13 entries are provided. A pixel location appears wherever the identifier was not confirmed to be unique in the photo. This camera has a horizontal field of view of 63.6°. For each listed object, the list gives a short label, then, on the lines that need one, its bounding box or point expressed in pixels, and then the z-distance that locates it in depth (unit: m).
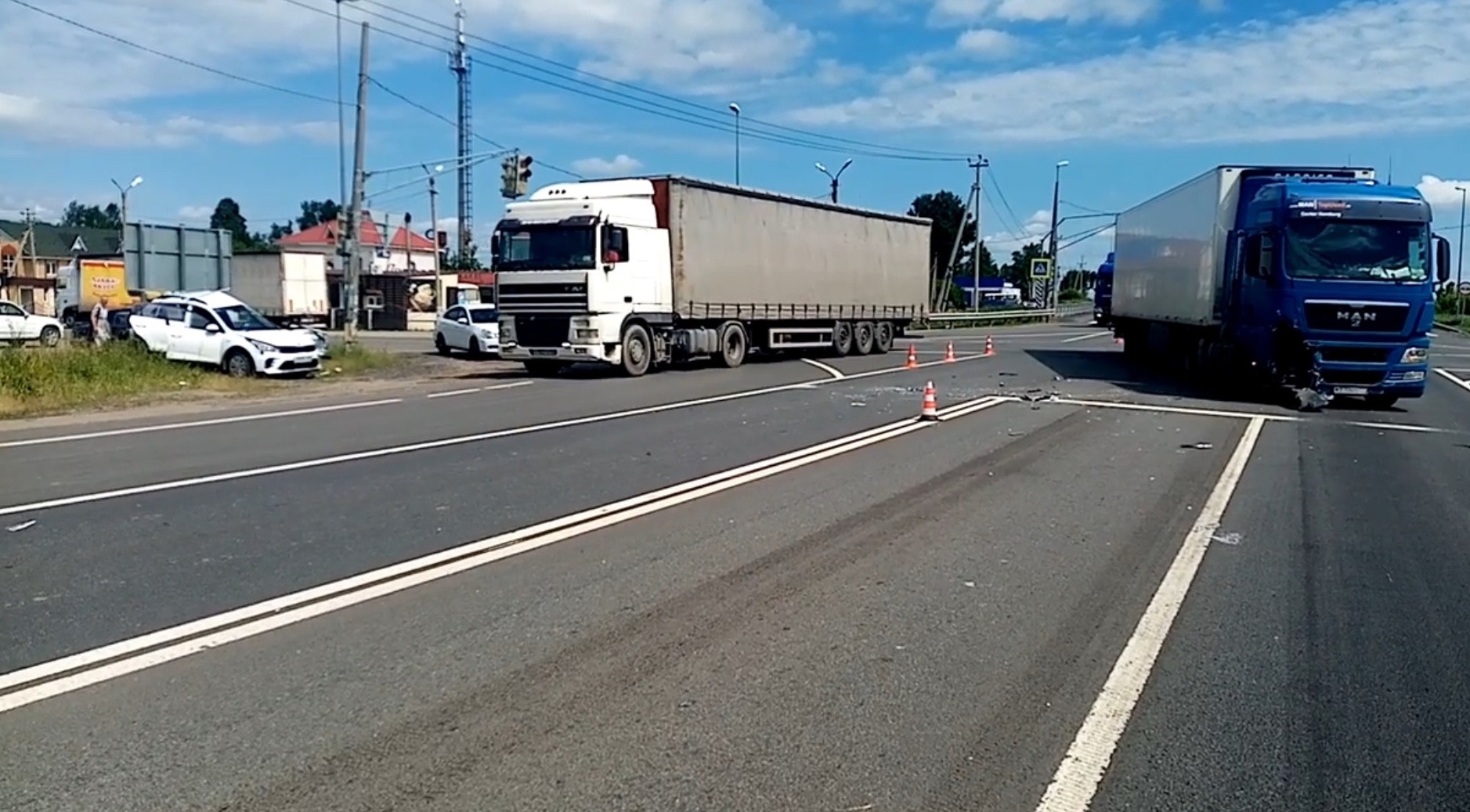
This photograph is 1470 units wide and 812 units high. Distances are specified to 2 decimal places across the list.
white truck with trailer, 23.62
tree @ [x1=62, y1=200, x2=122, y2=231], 172.38
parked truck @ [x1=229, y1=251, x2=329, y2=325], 56.25
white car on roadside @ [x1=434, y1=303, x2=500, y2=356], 31.06
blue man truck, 17.78
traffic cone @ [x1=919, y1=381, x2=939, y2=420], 15.74
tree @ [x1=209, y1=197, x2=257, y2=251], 166.00
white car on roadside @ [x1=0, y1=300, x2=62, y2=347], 34.16
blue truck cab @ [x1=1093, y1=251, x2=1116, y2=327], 42.78
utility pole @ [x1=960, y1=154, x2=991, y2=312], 68.25
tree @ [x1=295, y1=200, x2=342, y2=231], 182.25
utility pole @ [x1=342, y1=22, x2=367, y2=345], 28.72
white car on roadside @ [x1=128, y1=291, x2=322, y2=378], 23.12
